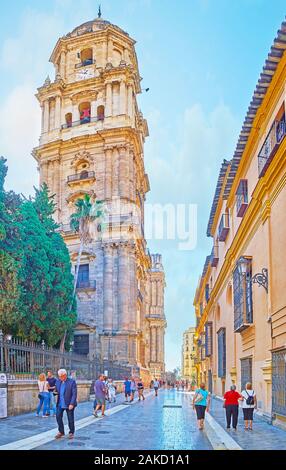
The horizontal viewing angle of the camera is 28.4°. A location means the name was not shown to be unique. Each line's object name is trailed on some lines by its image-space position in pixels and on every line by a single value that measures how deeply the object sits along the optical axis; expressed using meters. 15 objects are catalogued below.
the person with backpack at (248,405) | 14.13
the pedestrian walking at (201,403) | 14.60
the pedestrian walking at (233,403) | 14.35
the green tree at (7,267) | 25.58
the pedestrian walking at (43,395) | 17.59
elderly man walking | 12.06
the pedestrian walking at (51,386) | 18.08
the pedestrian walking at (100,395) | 18.72
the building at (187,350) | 149.25
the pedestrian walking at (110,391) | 26.54
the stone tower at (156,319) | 85.44
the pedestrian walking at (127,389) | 28.11
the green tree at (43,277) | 30.53
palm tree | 44.88
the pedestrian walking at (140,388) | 29.73
